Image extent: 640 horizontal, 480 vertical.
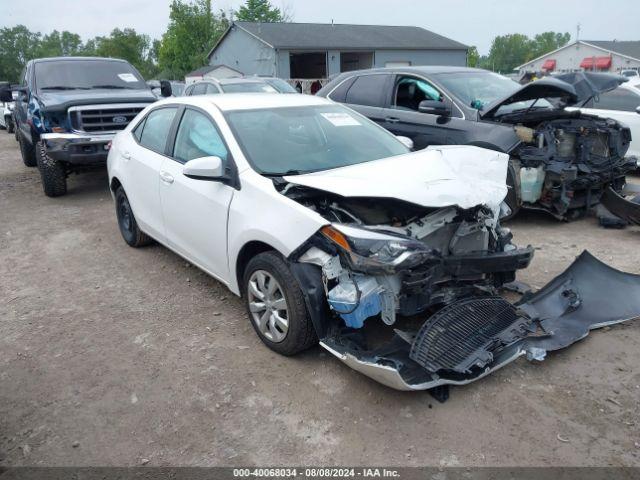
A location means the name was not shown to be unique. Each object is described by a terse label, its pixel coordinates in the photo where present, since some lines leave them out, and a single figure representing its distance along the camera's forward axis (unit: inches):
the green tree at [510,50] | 4493.1
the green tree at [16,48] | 2916.6
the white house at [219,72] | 1313.2
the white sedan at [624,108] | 320.8
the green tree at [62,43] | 3932.1
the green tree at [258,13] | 2181.3
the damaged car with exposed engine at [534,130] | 231.6
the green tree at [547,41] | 4692.4
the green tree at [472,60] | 2129.2
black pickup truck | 305.1
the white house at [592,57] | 1865.2
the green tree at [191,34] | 1937.7
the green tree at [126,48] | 2522.1
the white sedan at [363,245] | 121.8
